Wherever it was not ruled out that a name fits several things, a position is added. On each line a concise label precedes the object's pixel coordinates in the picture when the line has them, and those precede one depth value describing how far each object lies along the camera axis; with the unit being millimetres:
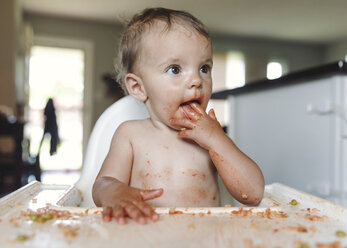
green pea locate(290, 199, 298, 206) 651
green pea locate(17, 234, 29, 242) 418
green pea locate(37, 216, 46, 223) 497
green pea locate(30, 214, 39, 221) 509
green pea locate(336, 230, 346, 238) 446
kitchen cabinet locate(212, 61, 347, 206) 1300
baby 760
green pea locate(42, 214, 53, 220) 510
